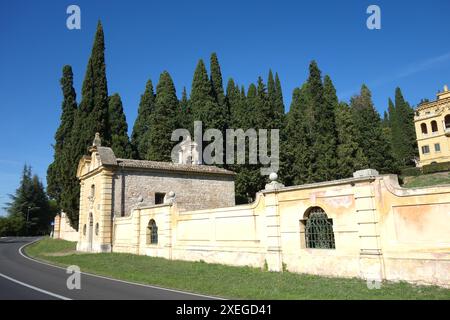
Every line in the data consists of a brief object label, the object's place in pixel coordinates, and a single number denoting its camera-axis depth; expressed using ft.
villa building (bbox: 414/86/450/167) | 165.48
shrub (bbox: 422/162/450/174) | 133.00
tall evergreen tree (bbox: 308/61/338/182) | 116.57
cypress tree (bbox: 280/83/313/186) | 118.01
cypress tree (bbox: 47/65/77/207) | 129.66
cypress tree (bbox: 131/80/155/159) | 164.02
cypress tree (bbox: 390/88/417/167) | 186.29
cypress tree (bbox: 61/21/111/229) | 108.06
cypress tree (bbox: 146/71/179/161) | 131.44
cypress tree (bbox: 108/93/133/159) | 123.03
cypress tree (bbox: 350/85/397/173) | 130.41
